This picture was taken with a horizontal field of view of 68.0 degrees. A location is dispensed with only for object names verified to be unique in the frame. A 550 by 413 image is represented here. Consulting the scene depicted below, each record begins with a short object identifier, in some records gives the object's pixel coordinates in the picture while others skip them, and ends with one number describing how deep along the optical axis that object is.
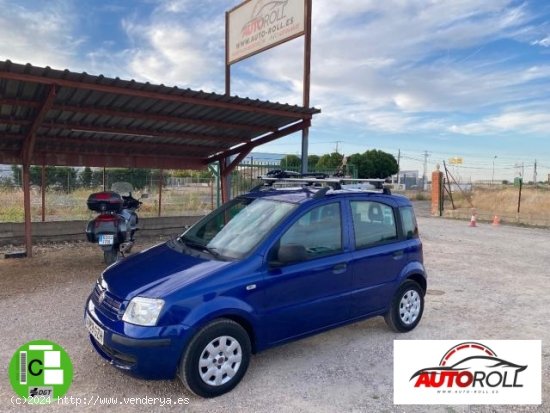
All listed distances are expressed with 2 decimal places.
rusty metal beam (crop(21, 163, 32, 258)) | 7.90
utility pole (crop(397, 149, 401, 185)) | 46.91
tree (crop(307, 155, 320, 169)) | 38.09
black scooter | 6.94
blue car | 3.09
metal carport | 5.92
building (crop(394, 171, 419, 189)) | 46.60
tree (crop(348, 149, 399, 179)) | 42.17
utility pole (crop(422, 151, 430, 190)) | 44.14
